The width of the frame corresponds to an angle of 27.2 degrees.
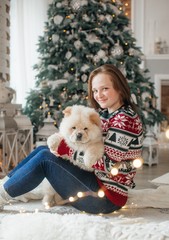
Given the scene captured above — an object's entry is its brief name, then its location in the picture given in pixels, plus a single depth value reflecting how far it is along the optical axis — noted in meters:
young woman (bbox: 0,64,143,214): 1.82
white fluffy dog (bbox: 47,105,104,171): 1.87
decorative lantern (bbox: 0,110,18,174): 3.32
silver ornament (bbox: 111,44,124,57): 4.47
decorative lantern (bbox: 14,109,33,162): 3.71
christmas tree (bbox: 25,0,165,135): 4.42
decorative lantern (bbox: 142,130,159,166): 4.41
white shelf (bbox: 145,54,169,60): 6.89
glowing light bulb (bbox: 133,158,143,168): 1.86
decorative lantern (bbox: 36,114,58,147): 4.09
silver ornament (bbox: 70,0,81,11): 4.45
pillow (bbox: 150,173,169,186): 2.94
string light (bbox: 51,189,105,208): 1.90
